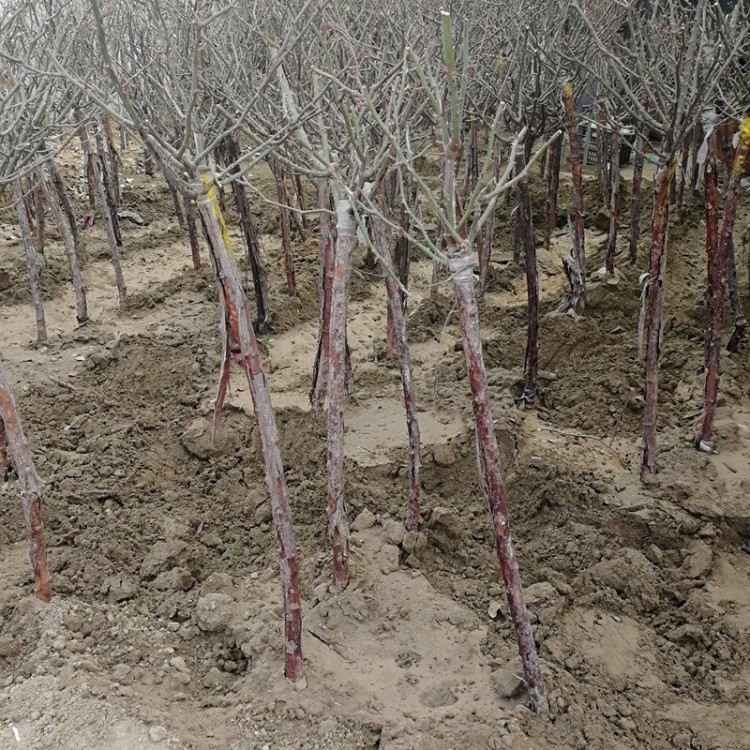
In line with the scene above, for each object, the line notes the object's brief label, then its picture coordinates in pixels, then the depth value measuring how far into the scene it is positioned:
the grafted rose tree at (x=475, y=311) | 2.54
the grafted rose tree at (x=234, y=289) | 2.72
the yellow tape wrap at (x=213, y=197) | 2.86
